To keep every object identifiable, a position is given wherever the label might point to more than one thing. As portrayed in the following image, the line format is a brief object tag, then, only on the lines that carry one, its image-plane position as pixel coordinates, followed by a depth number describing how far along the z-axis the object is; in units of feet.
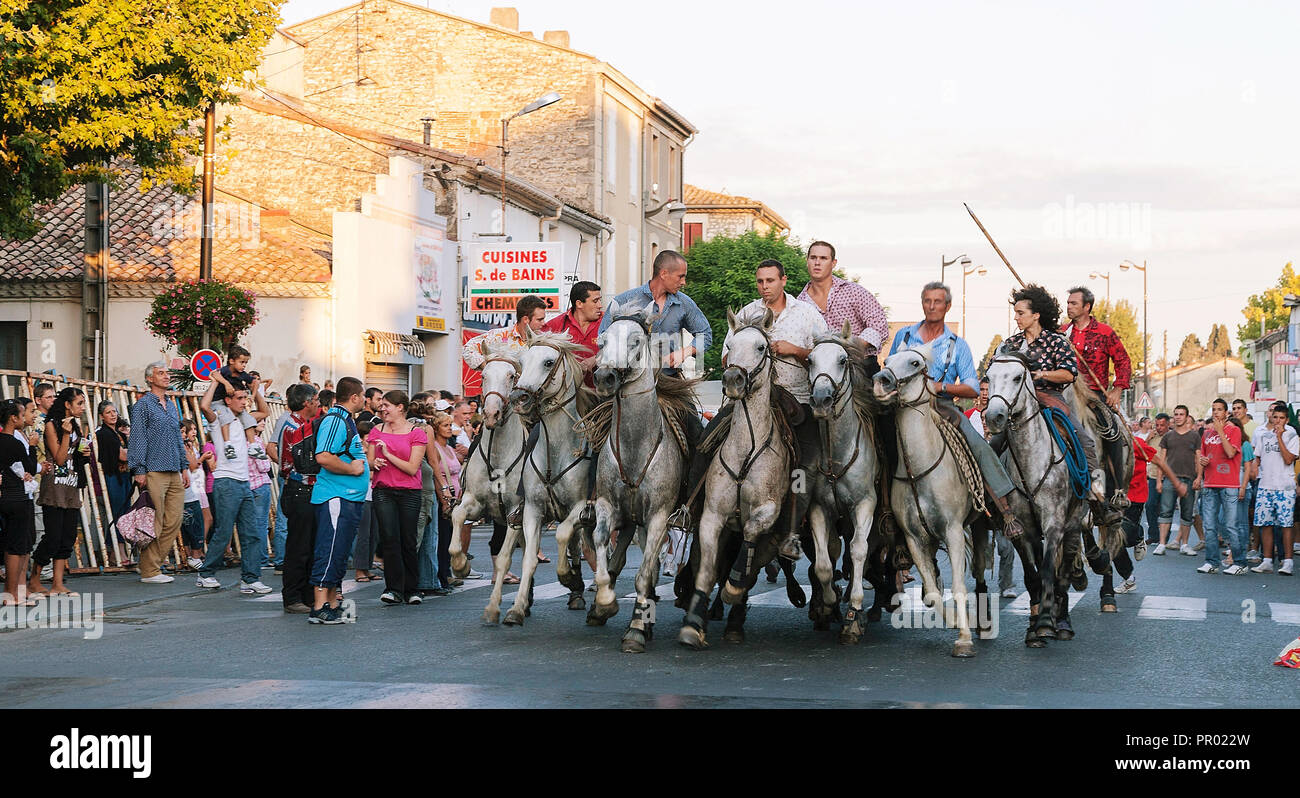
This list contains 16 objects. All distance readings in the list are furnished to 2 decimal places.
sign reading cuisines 119.03
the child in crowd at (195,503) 53.26
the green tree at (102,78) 57.21
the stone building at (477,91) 154.10
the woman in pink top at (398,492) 43.04
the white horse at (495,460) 36.75
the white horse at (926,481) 32.58
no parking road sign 61.36
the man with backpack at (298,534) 39.78
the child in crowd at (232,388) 48.19
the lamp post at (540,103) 126.72
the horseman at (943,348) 35.17
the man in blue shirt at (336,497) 38.06
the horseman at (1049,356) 36.35
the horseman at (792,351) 33.09
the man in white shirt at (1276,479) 59.93
